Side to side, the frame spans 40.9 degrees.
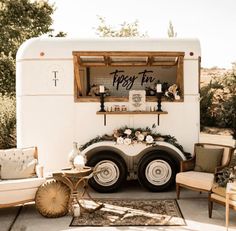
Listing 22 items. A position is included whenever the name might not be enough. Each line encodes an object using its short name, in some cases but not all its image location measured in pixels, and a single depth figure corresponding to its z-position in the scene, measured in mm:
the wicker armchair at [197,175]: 4980
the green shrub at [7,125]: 8721
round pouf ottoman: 4560
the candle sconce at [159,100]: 5953
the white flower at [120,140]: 5763
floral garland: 5773
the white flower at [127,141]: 5747
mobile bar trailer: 5872
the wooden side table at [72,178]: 4631
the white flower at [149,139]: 5757
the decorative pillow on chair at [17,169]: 4986
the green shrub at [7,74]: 12410
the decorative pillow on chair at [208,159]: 5474
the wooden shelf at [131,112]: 5909
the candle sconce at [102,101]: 5957
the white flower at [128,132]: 5791
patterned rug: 4392
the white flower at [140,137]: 5776
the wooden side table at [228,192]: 4056
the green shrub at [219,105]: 11215
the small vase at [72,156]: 4917
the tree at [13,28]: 12515
